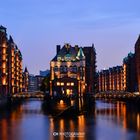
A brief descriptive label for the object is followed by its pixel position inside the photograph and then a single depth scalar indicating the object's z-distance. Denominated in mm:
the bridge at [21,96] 145002
